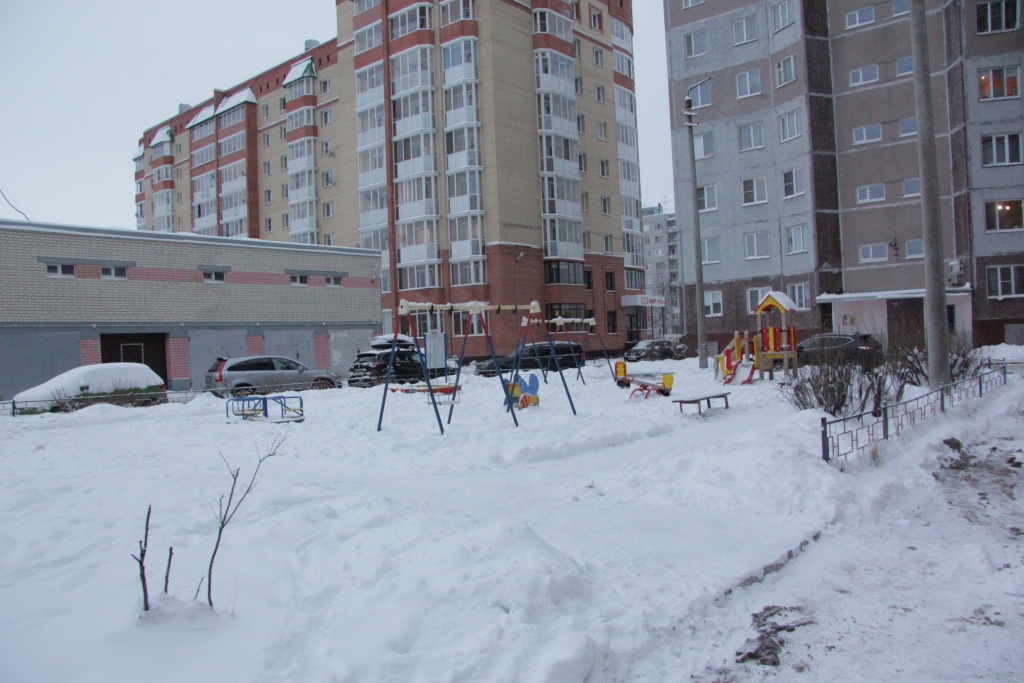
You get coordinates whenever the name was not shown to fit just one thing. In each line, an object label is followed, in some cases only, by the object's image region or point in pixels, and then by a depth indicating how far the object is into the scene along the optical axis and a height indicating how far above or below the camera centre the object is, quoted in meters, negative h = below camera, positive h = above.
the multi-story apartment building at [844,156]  32.31 +8.62
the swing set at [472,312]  13.90 +0.66
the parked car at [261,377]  22.45 -0.85
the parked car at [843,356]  12.34 -0.57
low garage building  27.11 +2.38
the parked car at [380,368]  25.92 -0.84
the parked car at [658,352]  39.88 -1.04
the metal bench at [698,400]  14.58 -1.43
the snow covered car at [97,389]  18.72 -0.85
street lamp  26.72 +2.22
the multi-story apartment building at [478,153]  45.47 +13.56
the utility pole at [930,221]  13.73 +2.01
